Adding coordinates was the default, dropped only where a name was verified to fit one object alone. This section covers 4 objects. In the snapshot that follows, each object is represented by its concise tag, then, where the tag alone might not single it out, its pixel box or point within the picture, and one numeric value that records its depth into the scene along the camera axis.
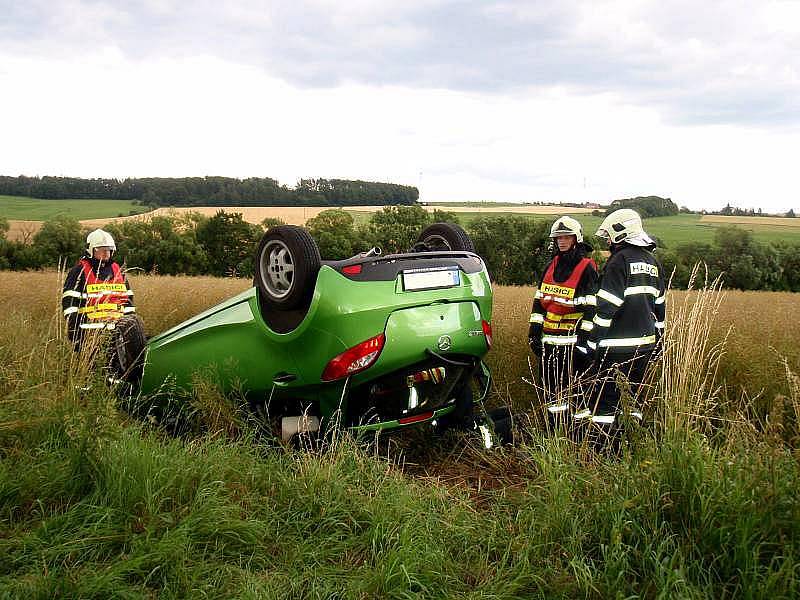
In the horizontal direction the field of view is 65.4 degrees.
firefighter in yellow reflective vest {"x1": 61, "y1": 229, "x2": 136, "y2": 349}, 5.56
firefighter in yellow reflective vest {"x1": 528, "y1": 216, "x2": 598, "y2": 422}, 5.02
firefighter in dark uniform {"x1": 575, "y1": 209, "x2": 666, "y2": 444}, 4.28
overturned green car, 3.53
